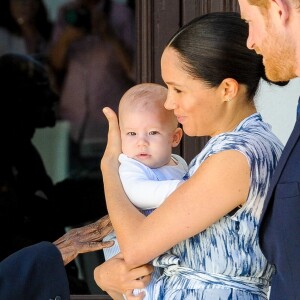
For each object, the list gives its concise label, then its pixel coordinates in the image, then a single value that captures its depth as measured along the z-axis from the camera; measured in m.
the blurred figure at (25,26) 9.81
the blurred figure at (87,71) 9.51
